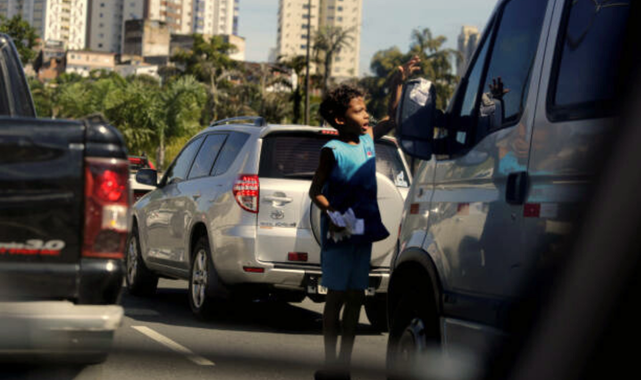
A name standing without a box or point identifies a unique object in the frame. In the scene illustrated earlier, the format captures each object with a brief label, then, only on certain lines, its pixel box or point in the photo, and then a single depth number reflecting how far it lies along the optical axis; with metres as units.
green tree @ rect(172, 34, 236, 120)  93.48
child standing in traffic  5.96
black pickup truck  3.74
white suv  8.23
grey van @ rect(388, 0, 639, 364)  3.54
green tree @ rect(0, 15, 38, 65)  49.91
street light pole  45.16
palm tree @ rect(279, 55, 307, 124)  56.84
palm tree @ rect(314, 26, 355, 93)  61.72
